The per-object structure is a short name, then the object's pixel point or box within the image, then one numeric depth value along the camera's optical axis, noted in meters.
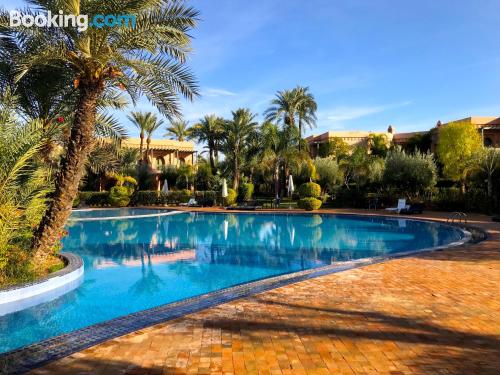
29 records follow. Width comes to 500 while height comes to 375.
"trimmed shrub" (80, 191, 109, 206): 31.52
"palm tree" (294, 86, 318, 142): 35.16
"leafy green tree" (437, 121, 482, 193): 38.19
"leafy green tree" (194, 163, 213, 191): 36.47
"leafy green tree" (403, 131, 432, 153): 52.77
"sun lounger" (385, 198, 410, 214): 22.81
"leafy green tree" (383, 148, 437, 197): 27.19
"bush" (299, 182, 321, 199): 25.67
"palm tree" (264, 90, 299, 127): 34.84
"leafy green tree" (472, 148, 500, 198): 23.92
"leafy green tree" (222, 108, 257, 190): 33.41
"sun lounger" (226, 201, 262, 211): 26.41
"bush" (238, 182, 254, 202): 32.09
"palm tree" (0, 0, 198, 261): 7.42
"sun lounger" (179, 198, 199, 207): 30.08
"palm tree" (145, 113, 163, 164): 38.19
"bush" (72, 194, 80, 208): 29.02
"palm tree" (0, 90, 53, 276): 6.72
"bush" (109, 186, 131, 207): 30.47
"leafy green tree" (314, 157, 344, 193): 34.38
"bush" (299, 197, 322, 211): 25.12
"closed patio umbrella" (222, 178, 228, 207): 28.06
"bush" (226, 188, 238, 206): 29.47
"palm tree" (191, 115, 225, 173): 36.38
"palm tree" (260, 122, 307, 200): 31.05
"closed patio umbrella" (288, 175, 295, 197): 29.59
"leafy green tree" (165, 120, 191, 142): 51.03
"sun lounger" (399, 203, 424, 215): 22.66
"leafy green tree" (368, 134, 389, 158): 53.38
